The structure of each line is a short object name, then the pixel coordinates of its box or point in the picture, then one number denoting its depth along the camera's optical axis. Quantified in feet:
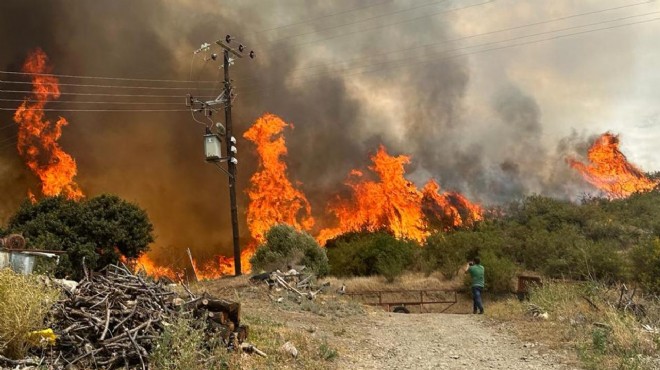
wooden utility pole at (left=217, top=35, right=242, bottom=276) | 86.28
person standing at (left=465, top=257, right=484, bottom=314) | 57.14
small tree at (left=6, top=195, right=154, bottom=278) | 80.53
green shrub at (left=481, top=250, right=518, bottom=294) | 87.04
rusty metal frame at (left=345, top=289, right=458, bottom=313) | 80.86
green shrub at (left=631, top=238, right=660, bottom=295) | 57.25
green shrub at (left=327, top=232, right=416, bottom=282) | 107.34
